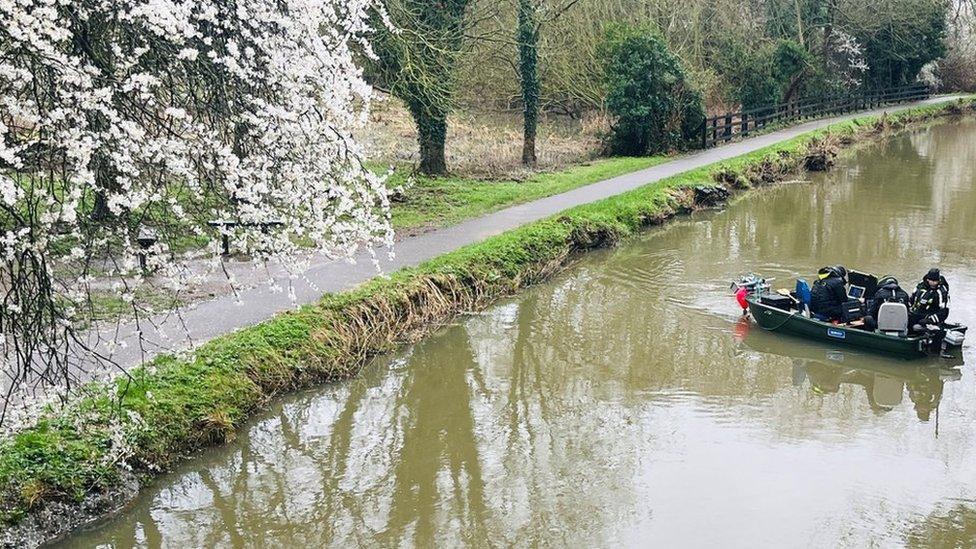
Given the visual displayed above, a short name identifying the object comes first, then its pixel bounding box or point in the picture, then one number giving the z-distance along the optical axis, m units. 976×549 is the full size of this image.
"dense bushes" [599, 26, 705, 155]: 23.55
